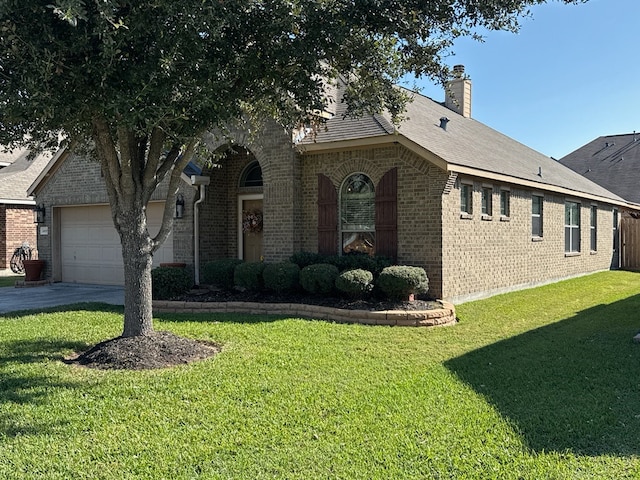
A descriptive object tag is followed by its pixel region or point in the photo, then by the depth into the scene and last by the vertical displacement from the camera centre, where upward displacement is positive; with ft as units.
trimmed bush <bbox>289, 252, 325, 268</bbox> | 37.01 -1.55
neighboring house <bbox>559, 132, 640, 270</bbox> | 72.02 +10.98
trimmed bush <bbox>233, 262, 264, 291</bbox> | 36.14 -2.63
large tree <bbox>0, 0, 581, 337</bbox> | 17.67 +6.36
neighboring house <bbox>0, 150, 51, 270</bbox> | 71.31 +3.15
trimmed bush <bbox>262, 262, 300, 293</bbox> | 34.68 -2.61
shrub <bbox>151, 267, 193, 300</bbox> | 36.52 -3.14
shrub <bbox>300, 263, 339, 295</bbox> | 33.35 -2.61
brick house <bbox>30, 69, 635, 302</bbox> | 35.58 +2.31
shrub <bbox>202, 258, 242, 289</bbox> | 38.40 -2.54
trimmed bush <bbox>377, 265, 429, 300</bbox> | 31.55 -2.75
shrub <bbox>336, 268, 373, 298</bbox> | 31.81 -2.77
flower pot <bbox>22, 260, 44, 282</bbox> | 52.01 -3.04
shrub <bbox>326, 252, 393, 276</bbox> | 34.50 -1.74
